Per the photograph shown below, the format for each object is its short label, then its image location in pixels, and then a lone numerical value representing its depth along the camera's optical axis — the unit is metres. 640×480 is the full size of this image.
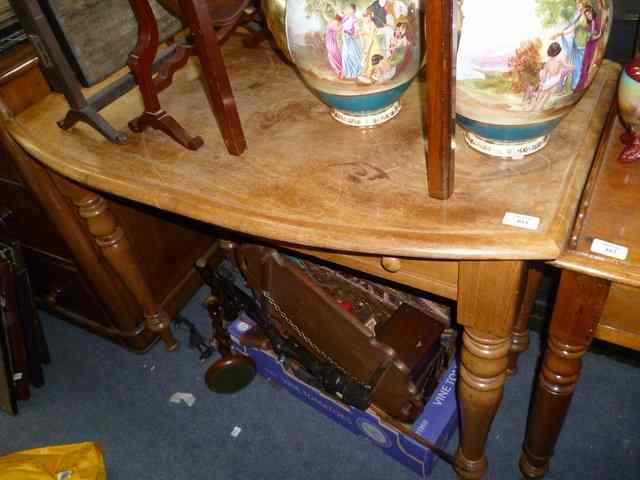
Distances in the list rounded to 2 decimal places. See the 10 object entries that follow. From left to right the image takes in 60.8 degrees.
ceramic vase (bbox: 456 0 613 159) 0.61
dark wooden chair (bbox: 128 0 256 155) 0.77
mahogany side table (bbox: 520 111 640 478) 0.67
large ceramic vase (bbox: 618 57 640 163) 0.72
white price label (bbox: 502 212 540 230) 0.68
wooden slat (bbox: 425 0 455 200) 0.58
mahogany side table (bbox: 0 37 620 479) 0.71
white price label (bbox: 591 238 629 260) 0.66
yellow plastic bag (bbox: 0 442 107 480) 1.28
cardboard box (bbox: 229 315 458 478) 1.19
